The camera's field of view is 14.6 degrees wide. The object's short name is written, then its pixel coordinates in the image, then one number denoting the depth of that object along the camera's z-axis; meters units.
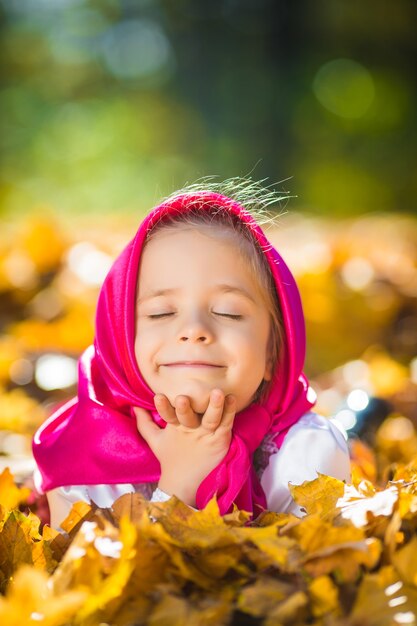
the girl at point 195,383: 1.19
